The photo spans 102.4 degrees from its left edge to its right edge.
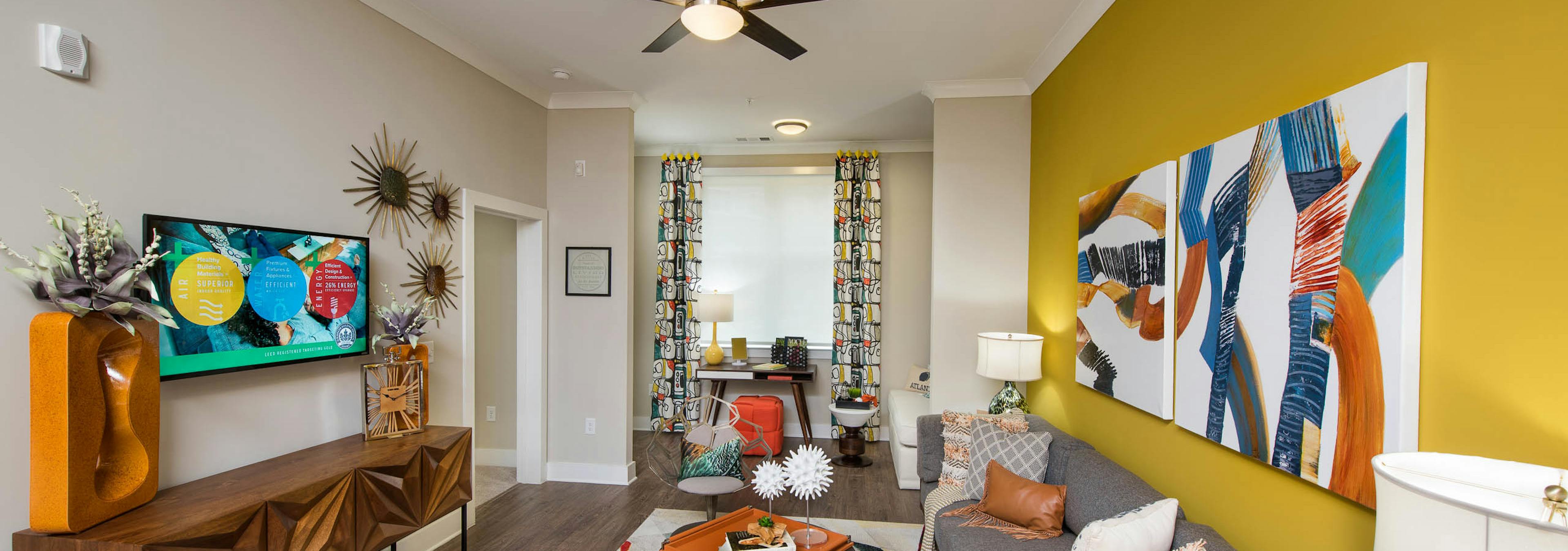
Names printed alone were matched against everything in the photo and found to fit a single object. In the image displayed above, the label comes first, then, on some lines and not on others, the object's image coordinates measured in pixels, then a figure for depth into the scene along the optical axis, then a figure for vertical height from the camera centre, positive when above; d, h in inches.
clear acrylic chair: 121.8 -43.2
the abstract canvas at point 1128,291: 90.0 -2.9
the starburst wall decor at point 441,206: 125.8 +12.0
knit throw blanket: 111.4 -42.3
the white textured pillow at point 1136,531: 67.4 -28.4
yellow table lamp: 207.0 -12.8
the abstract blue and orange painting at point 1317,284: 52.7 -1.0
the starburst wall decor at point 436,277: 123.3 -2.4
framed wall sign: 170.7 -1.2
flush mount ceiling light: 192.5 +43.9
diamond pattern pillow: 106.4 -31.4
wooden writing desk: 203.6 -34.6
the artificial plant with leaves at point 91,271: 62.7 -1.0
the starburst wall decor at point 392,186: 112.2 +14.4
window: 229.6 +6.4
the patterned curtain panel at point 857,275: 216.1 -1.8
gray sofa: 82.7 -31.6
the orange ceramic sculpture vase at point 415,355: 106.7 -15.7
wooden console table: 65.4 -29.5
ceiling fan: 86.4 +35.4
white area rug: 130.7 -57.0
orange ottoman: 203.6 -47.4
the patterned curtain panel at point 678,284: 221.5 -5.7
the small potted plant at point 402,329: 106.8 -11.1
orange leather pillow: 96.0 -35.9
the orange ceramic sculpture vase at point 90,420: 61.6 -16.4
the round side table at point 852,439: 188.9 -51.6
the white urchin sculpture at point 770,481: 93.9 -31.8
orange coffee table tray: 94.4 -41.6
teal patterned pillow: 129.5 -39.8
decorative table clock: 102.9 -22.4
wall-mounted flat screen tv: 77.2 -4.5
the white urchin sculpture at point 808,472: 90.8 -29.6
